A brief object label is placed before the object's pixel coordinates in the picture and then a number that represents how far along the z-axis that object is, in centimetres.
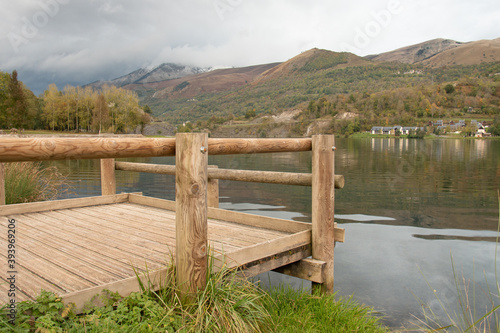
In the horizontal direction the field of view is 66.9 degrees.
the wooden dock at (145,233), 246
